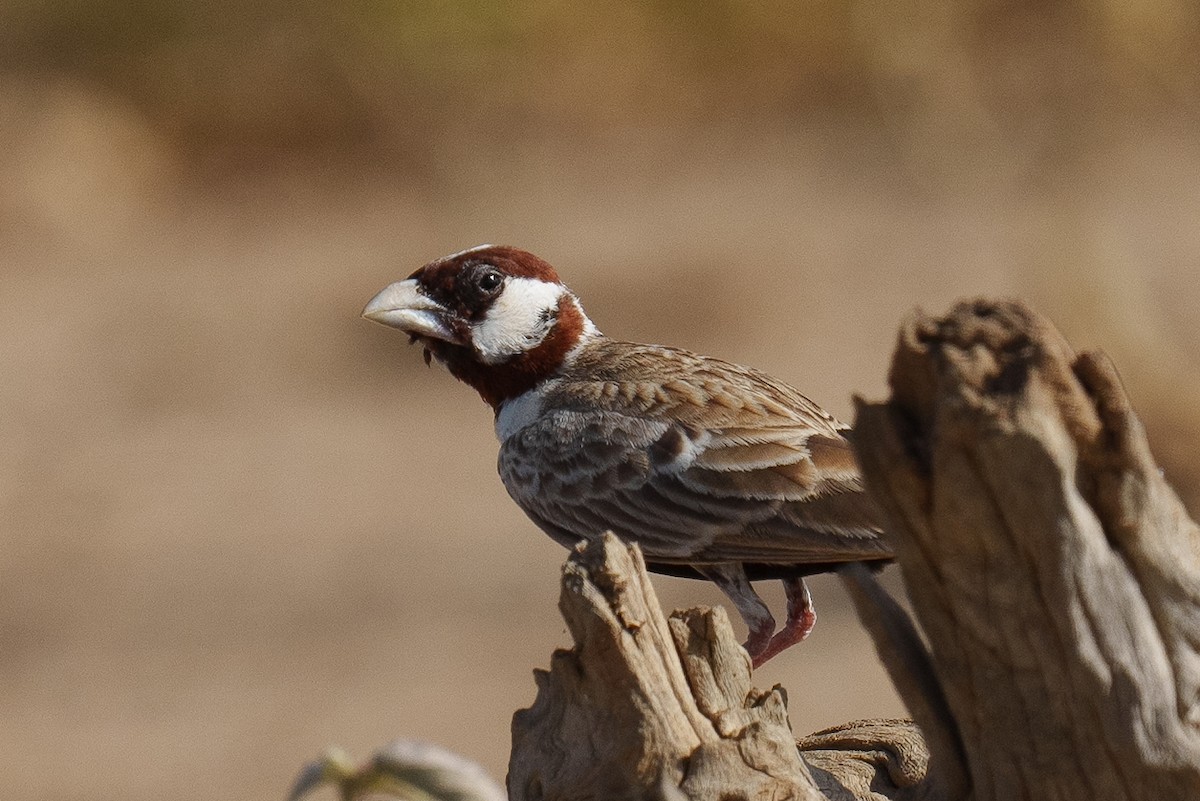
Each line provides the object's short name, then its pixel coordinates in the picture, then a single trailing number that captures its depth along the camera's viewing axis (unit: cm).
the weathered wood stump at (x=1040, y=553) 472
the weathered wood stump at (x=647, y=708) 587
